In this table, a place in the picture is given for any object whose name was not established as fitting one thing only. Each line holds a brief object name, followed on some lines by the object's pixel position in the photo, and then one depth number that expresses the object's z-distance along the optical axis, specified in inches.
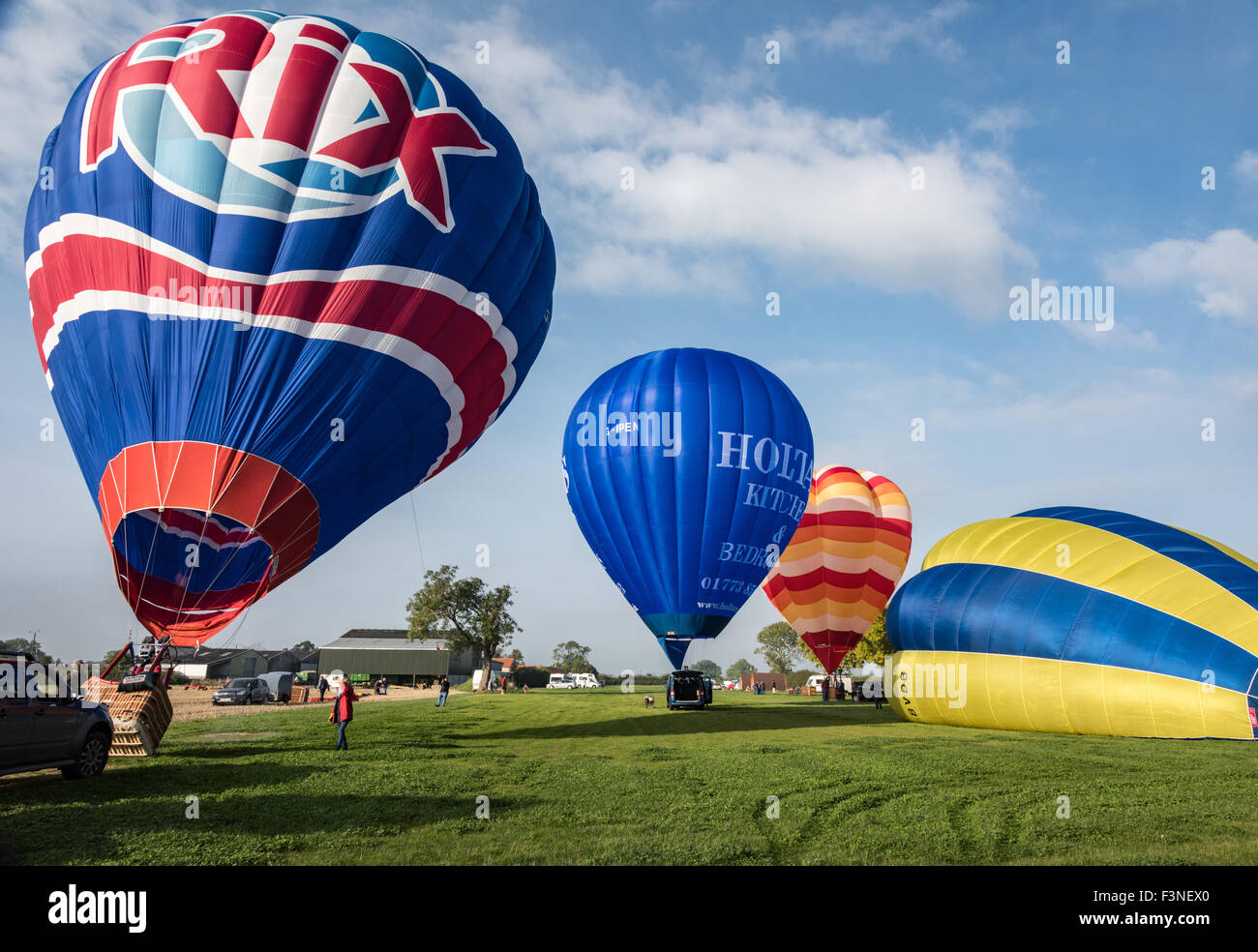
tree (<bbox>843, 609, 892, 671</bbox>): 2188.7
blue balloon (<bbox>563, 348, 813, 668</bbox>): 1009.5
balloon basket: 553.6
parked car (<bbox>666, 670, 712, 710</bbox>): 1162.6
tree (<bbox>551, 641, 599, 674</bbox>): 7007.9
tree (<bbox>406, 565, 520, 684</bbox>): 2832.2
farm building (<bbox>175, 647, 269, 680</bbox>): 3732.8
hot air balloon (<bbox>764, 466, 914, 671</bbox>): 1530.5
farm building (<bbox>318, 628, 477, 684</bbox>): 3223.4
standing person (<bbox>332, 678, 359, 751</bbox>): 631.8
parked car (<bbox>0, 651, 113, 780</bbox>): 417.7
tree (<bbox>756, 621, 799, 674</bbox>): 5241.1
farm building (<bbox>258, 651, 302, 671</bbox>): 3895.2
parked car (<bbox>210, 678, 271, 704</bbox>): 1424.7
